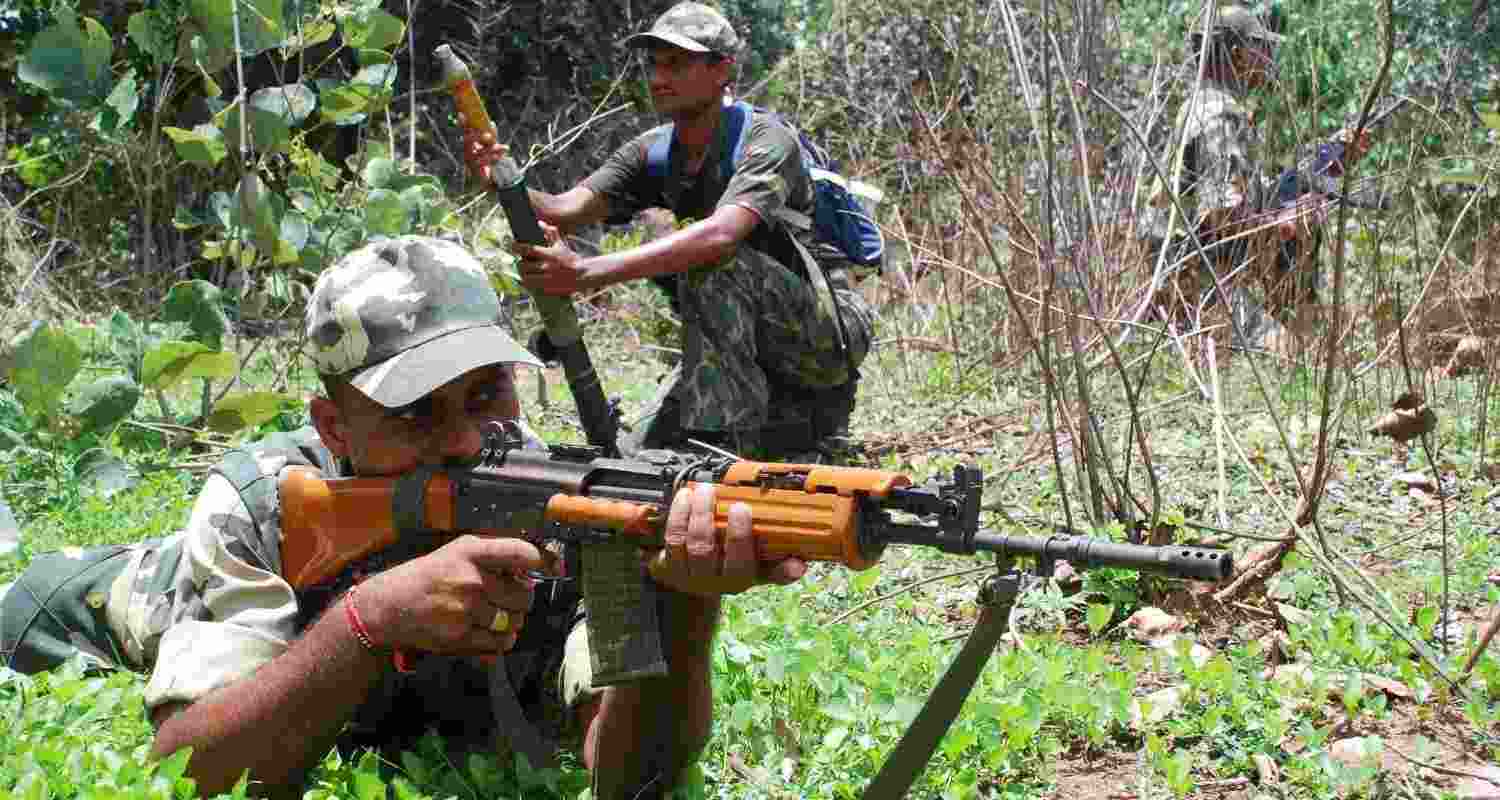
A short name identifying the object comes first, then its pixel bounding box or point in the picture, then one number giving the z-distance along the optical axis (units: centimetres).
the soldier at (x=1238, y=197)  489
